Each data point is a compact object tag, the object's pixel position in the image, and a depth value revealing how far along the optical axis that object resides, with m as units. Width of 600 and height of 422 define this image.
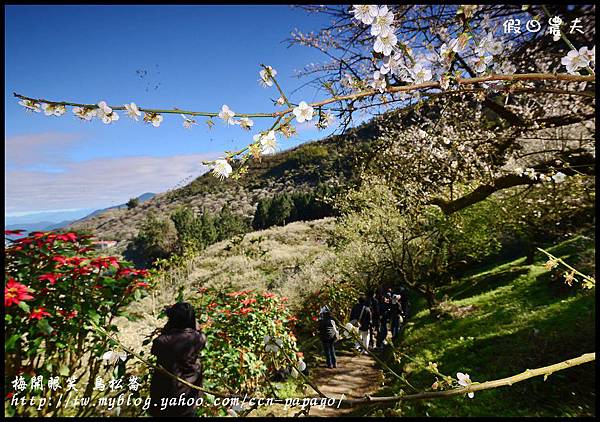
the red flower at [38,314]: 2.93
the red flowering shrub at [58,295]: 3.04
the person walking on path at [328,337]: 7.24
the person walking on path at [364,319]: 8.08
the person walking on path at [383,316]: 8.73
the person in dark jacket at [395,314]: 9.03
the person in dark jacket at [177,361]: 3.21
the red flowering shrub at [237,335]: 4.49
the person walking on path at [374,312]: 9.18
